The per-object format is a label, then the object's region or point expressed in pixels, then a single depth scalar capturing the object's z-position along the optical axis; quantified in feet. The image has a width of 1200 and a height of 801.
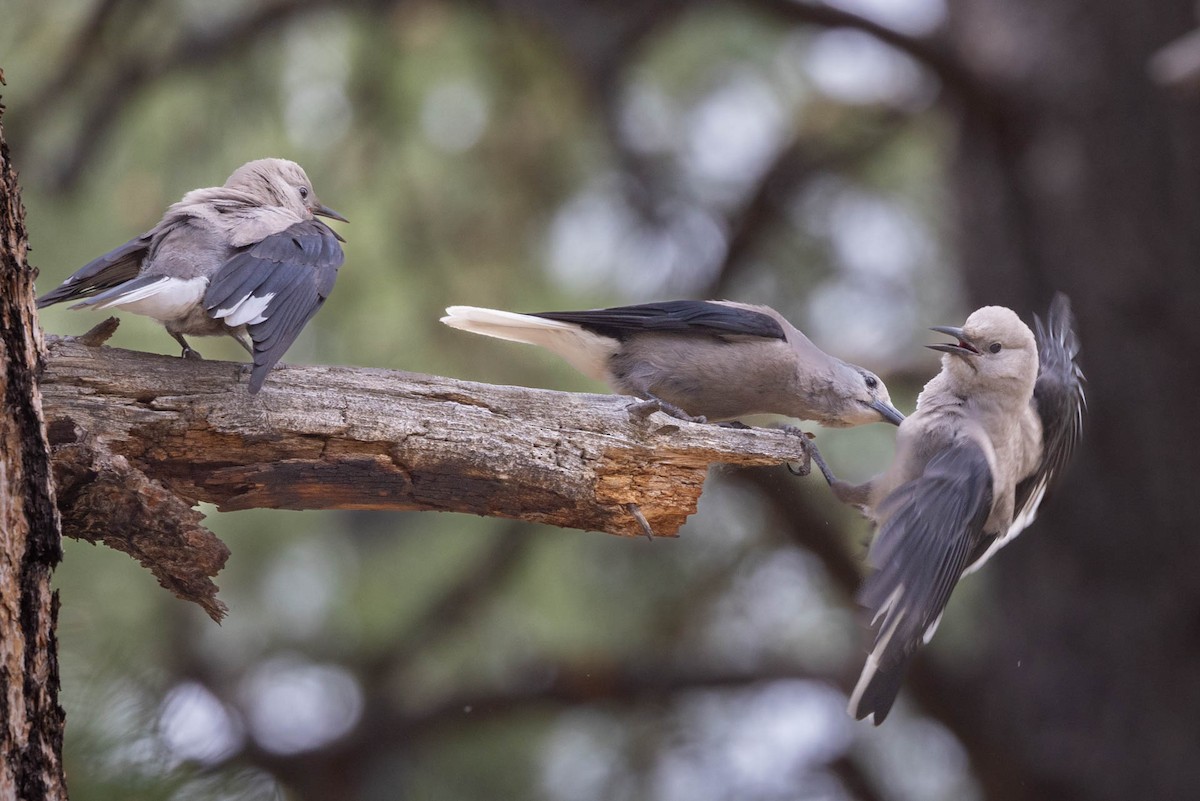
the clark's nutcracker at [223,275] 33.18
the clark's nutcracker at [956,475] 33.04
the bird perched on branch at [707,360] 33.70
